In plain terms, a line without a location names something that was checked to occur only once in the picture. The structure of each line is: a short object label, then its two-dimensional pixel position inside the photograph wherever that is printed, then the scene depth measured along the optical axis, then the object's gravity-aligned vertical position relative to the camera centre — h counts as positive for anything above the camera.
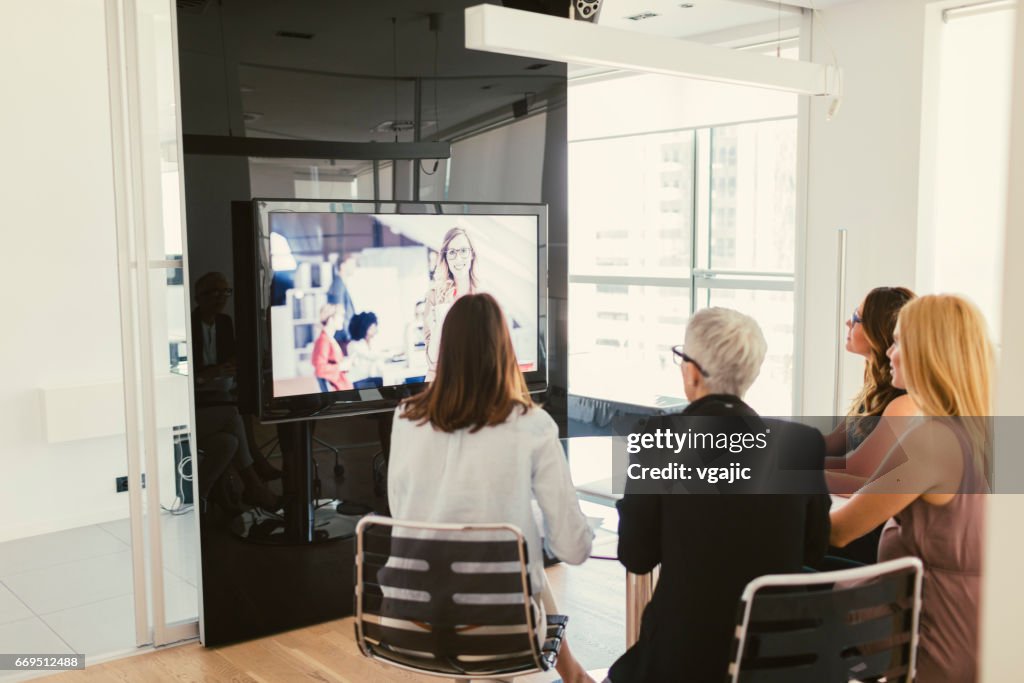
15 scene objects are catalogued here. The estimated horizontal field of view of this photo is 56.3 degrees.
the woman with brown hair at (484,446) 2.34 -0.49
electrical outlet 5.53 -1.36
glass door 3.52 -0.23
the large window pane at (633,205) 7.45 +0.33
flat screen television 3.62 -0.17
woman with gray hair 1.95 -0.59
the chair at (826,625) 1.85 -0.75
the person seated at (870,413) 2.90 -0.54
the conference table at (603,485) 2.67 -0.96
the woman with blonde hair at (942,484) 2.20 -0.55
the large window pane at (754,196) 6.70 +0.35
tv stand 3.77 -1.06
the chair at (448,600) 2.15 -0.80
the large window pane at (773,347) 6.58 -0.71
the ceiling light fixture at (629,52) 2.42 +0.57
